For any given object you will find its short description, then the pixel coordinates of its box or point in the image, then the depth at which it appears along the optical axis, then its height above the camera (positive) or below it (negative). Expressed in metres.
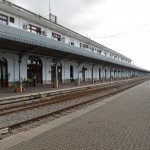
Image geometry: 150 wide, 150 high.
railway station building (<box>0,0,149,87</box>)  20.36 +2.49
